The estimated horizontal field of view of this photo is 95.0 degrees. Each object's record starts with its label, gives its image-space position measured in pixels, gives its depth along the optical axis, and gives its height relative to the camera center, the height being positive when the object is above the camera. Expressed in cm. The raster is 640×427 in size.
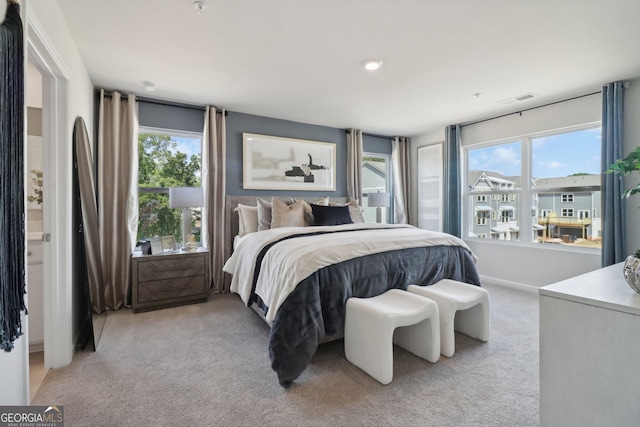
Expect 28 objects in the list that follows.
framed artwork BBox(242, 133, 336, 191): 416 +75
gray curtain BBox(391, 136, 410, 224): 548 +63
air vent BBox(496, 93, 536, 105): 347 +138
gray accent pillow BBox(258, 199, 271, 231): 366 -3
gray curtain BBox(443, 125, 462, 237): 475 +49
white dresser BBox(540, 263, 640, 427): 110 -58
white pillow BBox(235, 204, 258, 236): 370 -8
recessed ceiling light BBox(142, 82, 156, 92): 312 +138
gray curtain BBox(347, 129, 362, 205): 498 +82
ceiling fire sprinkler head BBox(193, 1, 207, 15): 188 +135
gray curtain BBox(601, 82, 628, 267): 311 +27
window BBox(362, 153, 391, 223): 546 +66
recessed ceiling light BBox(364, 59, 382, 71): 267 +137
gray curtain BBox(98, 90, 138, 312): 324 +25
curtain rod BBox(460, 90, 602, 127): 343 +138
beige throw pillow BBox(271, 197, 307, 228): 357 -3
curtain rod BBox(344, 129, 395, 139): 505 +143
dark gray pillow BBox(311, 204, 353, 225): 370 -3
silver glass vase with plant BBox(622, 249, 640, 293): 114 -24
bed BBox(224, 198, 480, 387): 196 -49
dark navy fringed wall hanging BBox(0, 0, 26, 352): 113 +15
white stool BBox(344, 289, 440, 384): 187 -81
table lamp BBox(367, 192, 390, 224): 491 +20
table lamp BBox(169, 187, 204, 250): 333 +18
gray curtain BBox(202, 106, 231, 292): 377 +14
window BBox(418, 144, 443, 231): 516 +45
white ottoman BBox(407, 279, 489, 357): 219 -75
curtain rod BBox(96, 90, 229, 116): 347 +138
